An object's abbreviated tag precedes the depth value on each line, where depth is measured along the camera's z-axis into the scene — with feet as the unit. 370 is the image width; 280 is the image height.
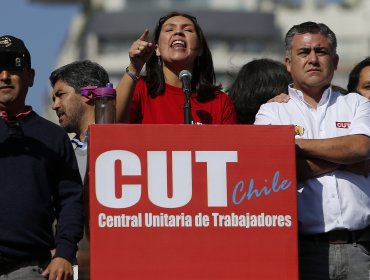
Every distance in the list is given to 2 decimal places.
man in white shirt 42.81
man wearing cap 40.61
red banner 39.89
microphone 42.71
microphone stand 42.28
